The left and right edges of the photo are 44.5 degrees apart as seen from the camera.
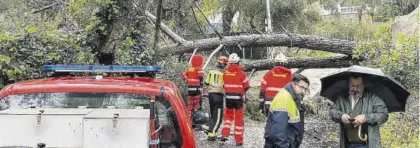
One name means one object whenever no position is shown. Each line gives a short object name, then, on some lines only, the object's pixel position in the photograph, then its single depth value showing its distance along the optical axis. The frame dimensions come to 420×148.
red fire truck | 3.48
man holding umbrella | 4.83
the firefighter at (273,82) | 8.73
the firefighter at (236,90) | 8.96
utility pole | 20.37
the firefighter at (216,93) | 9.29
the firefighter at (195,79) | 10.44
